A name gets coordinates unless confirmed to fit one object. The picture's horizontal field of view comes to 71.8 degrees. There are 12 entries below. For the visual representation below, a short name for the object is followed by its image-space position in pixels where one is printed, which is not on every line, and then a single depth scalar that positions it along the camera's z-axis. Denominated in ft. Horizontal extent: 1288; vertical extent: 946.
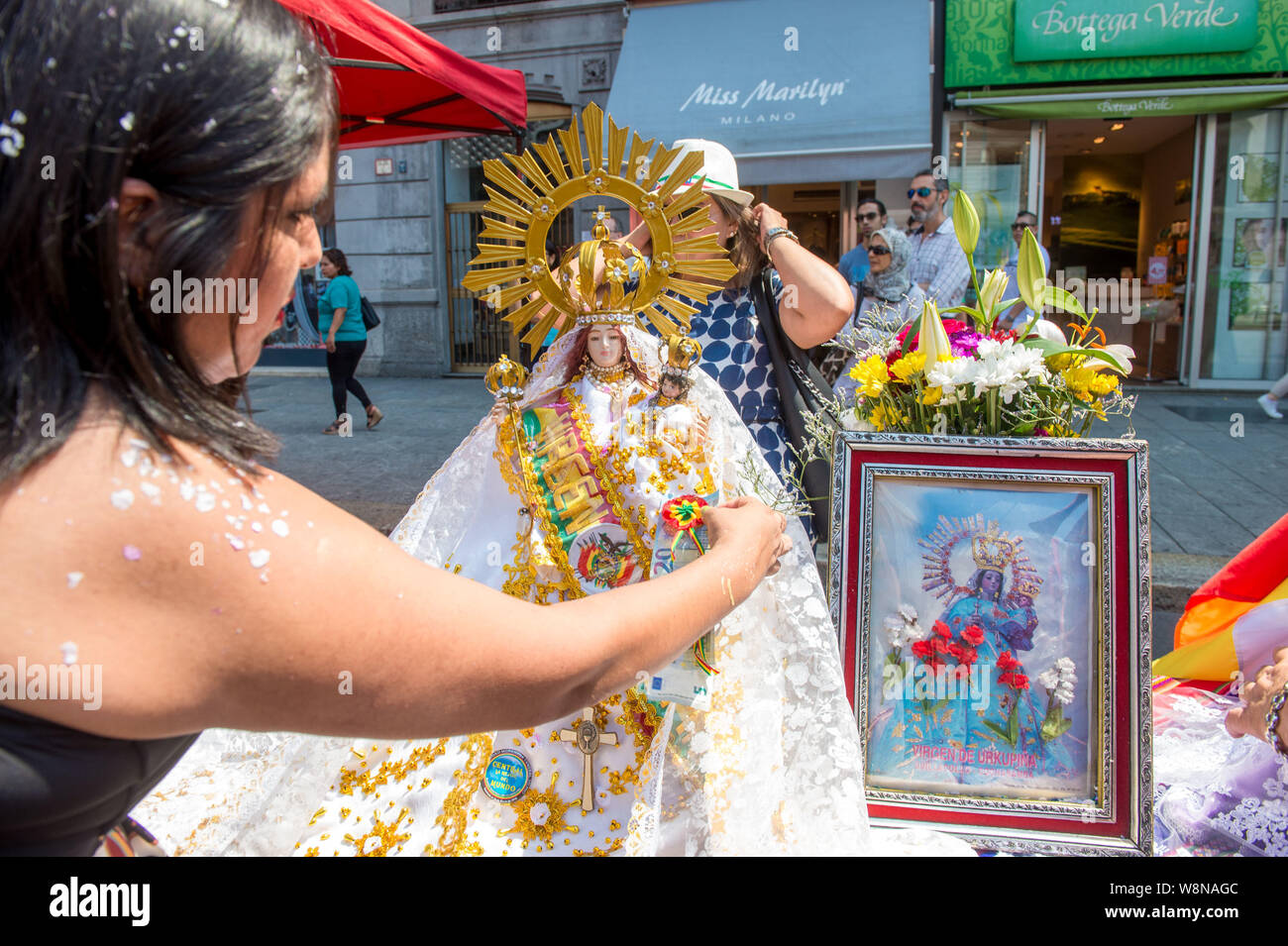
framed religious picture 5.82
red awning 14.01
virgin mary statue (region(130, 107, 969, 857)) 5.65
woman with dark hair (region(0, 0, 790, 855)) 2.15
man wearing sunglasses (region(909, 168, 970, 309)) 21.34
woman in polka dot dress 8.04
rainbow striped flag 8.09
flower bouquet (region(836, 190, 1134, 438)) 6.02
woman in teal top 25.84
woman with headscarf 19.21
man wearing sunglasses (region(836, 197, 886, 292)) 20.59
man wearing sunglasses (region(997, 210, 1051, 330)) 27.94
